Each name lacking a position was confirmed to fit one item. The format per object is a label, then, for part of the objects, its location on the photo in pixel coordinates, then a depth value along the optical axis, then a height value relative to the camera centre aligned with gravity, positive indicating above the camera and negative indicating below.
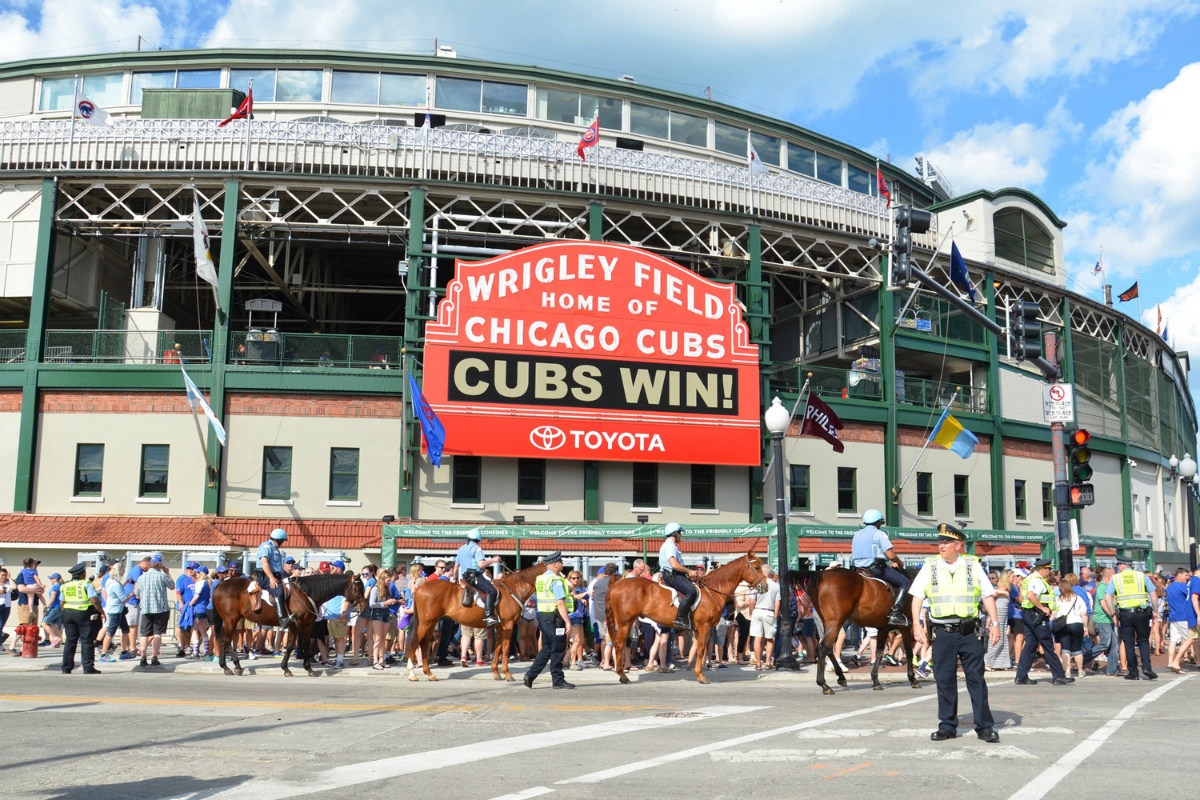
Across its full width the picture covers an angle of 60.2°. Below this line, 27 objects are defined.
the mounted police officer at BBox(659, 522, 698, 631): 16.97 -0.60
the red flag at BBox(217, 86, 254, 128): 31.53 +13.01
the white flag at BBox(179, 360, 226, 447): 28.27 +3.67
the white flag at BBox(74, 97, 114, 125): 31.66 +13.01
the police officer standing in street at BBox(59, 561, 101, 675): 17.69 -1.39
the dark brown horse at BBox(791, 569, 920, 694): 16.06 -0.93
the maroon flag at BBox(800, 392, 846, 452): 32.59 +3.83
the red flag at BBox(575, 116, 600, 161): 32.44 +12.60
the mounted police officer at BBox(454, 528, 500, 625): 17.44 -0.52
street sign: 20.58 +2.85
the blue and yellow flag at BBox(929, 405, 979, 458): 33.66 +3.53
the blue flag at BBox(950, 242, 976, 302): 23.09 +6.11
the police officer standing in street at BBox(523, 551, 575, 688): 16.30 -1.20
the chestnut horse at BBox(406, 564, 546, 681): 17.73 -1.14
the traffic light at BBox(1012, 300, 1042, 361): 18.53 +3.85
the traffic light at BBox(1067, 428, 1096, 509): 19.50 +1.45
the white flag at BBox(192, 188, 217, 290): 29.08 +8.02
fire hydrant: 21.09 -2.12
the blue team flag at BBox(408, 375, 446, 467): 28.58 +3.06
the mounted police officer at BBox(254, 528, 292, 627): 17.34 -0.55
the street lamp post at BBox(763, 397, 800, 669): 19.09 +0.03
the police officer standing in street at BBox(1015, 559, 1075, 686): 17.22 -1.43
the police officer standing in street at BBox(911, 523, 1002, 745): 10.12 -0.79
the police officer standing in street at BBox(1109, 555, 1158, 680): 17.97 -1.12
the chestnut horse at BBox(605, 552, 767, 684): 17.28 -0.94
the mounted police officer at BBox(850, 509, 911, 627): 16.58 -0.17
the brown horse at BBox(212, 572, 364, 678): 17.91 -1.13
